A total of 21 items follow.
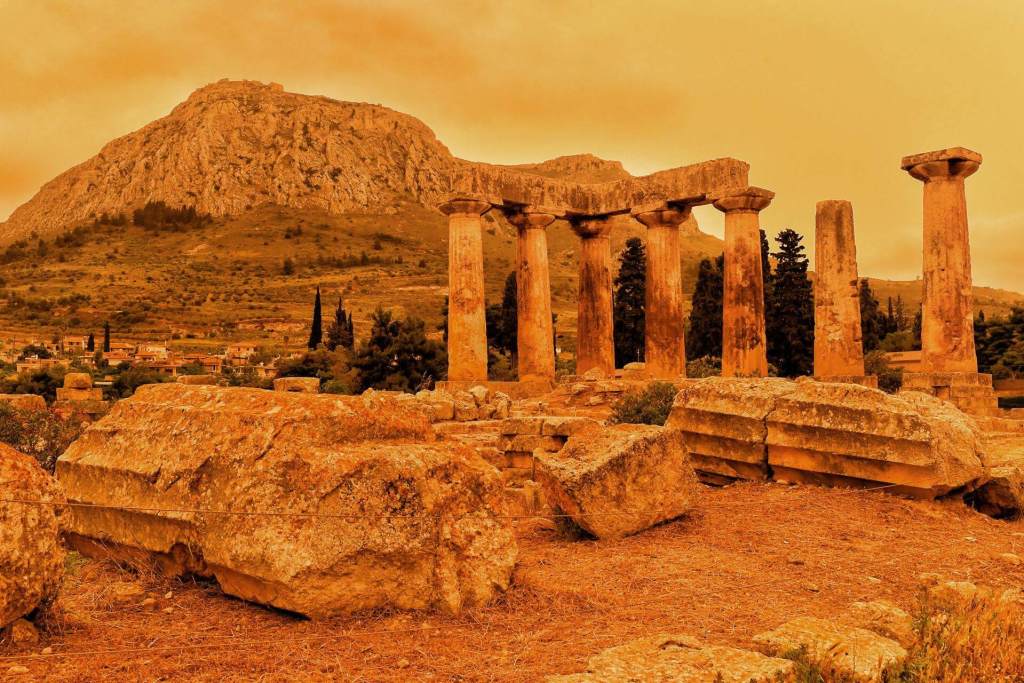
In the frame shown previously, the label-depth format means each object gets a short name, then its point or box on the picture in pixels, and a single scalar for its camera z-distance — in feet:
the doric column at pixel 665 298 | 71.46
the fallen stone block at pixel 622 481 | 24.57
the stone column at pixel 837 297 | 64.80
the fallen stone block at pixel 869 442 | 27.43
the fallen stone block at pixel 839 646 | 13.74
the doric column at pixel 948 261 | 64.23
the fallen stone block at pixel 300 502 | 15.99
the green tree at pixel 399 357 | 104.01
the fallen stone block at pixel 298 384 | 68.69
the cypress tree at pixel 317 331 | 176.02
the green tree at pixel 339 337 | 146.25
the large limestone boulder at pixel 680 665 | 12.96
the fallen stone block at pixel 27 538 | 13.42
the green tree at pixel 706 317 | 129.29
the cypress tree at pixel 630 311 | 131.23
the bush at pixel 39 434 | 37.93
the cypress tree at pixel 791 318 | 117.50
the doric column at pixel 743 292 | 66.59
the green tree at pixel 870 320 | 134.31
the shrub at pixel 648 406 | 46.57
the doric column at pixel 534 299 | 72.54
